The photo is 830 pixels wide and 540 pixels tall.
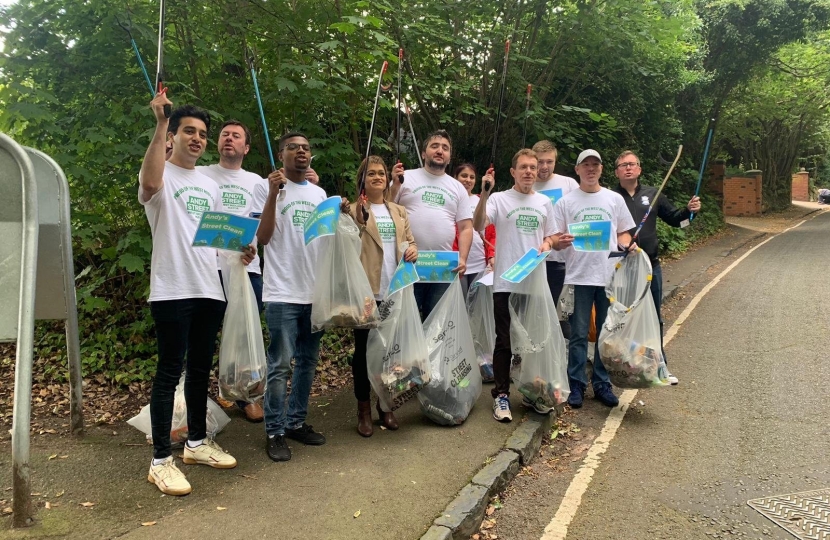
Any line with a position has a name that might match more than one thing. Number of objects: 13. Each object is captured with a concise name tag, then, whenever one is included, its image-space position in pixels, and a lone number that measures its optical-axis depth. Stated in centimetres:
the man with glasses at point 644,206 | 493
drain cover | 297
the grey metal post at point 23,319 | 273
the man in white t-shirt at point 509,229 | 433
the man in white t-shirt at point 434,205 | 429
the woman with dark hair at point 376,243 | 390
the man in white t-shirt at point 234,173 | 393
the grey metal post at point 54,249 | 376
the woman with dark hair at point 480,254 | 522
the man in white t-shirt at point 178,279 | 311
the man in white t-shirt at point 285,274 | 362
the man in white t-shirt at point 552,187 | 481
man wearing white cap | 462
